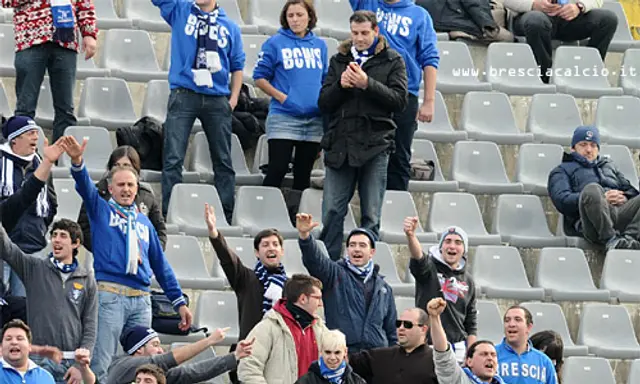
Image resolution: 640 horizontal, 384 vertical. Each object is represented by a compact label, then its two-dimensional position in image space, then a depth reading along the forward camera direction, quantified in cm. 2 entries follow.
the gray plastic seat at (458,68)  1581
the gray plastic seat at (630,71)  1644
